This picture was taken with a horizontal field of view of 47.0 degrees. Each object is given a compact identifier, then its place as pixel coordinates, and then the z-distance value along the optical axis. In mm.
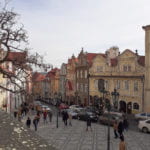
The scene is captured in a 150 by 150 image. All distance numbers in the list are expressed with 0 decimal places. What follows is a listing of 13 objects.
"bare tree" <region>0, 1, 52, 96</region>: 10061
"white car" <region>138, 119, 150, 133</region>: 16506
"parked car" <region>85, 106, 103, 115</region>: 26418
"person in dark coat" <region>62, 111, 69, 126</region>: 18967
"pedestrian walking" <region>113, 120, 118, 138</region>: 14106
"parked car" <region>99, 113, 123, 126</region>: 19392
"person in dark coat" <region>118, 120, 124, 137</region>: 13894
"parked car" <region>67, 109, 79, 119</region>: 23858
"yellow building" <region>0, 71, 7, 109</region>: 26754
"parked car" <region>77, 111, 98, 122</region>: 21691
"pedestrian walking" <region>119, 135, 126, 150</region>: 9372
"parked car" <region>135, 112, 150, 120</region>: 21780
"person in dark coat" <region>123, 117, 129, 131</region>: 16479
